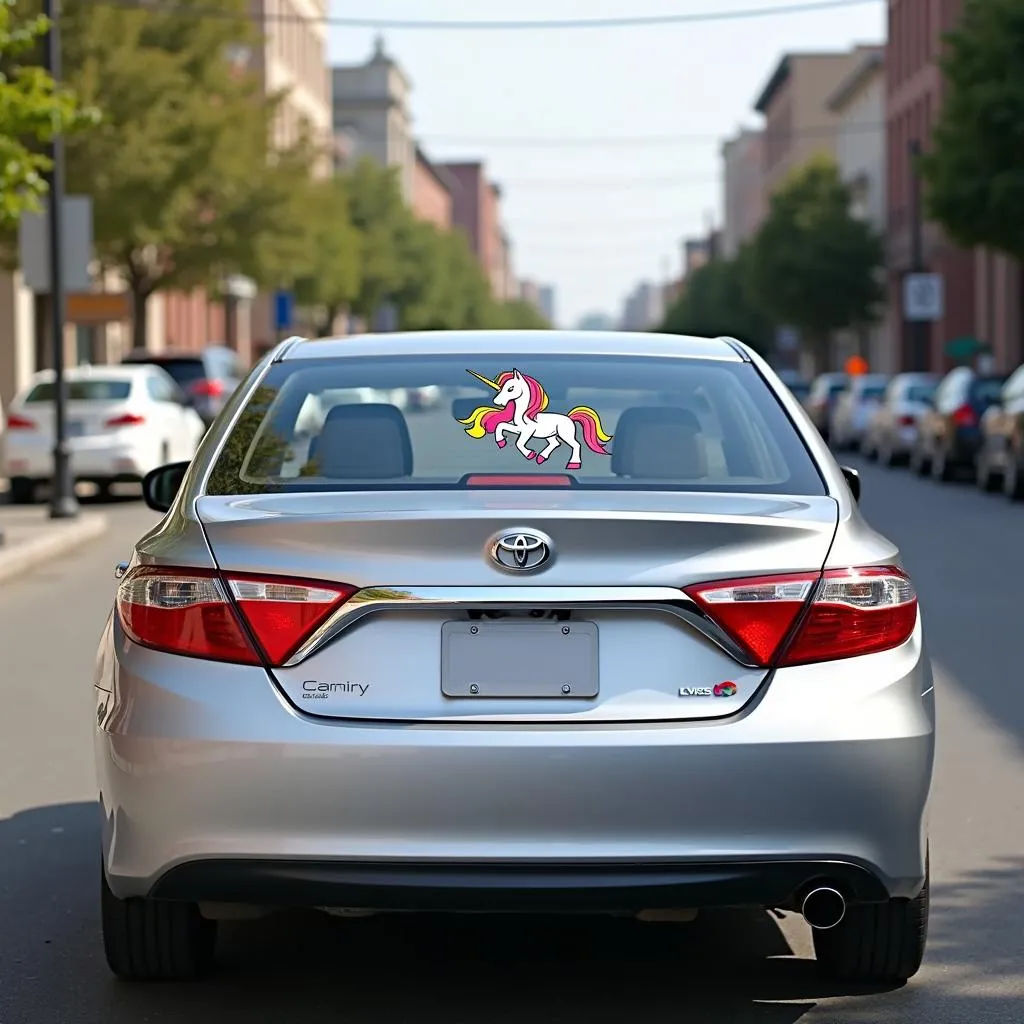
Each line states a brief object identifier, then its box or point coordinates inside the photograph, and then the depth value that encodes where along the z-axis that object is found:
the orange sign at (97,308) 28.27
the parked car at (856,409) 42.59
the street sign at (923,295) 53.28
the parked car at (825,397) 49.19
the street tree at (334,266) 61.17
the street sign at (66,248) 23.19
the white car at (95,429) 25.52
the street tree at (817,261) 79.25
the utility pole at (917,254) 55.31
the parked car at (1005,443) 25.52
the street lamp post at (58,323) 22.22
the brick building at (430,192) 154.00
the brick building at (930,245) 57.38
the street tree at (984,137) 38.28
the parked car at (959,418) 30.06
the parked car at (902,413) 35.59
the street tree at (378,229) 84.44
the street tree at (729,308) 113.12
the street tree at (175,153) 38.66
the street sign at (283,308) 59.12
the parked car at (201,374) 32.88
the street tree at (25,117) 17.66
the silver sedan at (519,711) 4.64
